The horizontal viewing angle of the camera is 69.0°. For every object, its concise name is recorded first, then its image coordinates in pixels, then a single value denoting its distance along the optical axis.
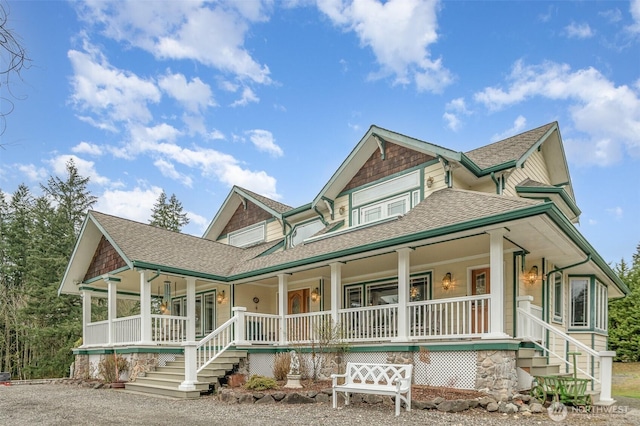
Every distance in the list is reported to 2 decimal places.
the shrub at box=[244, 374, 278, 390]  9.85
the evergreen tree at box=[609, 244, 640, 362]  20.17
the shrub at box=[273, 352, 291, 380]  11.38
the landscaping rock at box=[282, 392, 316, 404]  8.94
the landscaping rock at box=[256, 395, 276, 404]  9.18
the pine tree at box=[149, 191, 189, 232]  40.47
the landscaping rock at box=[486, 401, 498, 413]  7.70
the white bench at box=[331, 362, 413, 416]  7.66
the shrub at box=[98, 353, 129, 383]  13.04
